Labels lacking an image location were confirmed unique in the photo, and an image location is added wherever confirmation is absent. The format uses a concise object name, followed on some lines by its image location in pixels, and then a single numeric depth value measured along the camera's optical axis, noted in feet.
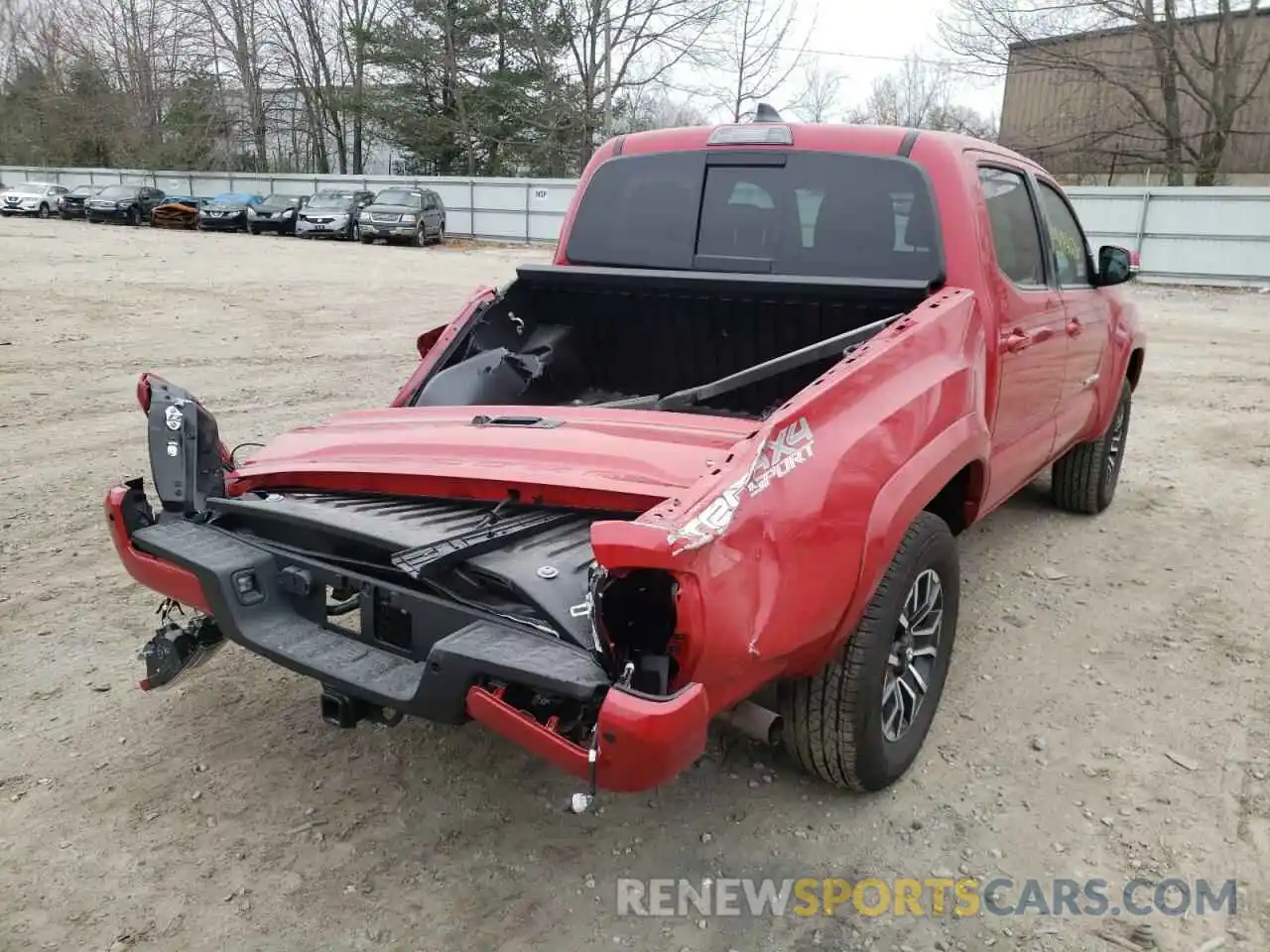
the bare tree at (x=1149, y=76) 86.07
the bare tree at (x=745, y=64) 128.59
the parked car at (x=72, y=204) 112.78
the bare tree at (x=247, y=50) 146.00
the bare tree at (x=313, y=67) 149.28
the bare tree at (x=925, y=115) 128.02
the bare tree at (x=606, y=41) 123.65
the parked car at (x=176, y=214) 105.19
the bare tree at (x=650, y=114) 130.00
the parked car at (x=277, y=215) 98.48
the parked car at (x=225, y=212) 102.94
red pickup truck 7.01
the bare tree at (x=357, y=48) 136.77
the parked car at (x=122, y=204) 106.01
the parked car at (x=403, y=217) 87.45
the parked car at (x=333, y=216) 92.43
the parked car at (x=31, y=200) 112.68
